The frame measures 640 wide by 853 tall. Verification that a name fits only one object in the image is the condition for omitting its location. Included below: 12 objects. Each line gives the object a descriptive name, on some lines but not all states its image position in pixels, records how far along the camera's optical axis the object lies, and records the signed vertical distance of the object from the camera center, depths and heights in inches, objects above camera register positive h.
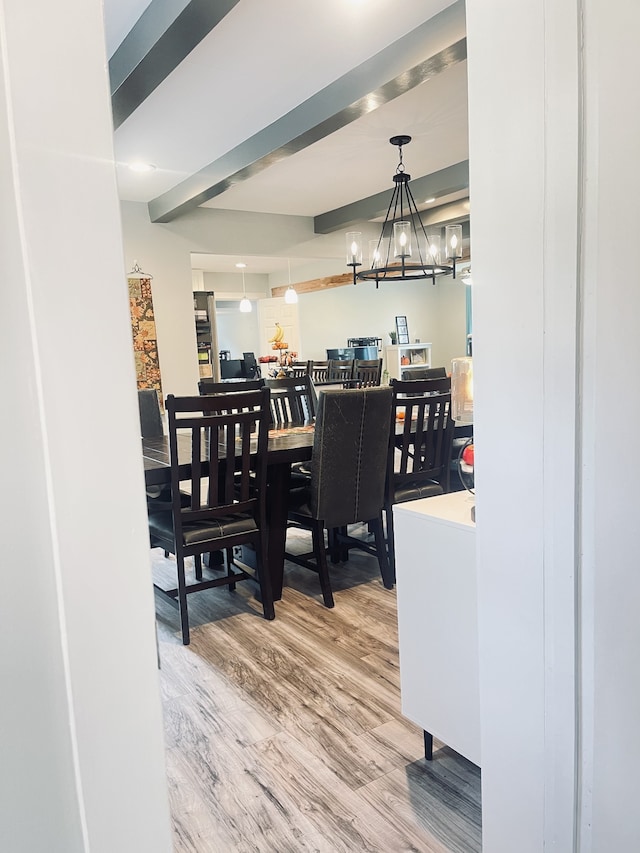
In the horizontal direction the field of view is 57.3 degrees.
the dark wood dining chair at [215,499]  97.0 -25.5
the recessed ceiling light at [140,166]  162.7 +54.1
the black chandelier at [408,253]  148.1 +25.3
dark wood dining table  110.7 -24.7
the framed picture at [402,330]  388.8 +11.5
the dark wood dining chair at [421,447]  118.8 -21.6
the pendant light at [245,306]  329.2 +27.7
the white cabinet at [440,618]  58.9 -29.0
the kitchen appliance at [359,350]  336.8 -0.4
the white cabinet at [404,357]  373.1 -6.5
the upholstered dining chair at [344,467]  105.4 -21.8
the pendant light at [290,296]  302.4 +29.1
